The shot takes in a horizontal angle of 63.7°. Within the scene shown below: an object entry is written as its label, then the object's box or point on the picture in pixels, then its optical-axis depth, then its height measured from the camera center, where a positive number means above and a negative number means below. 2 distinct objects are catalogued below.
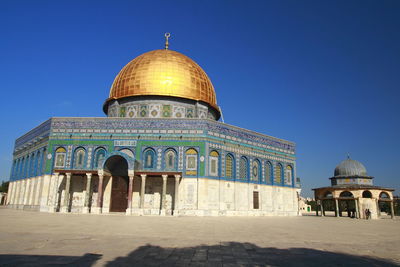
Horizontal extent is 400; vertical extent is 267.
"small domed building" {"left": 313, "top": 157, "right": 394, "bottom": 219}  28.62 +1.78
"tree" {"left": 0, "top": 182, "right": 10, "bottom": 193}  60.79 +3.36
